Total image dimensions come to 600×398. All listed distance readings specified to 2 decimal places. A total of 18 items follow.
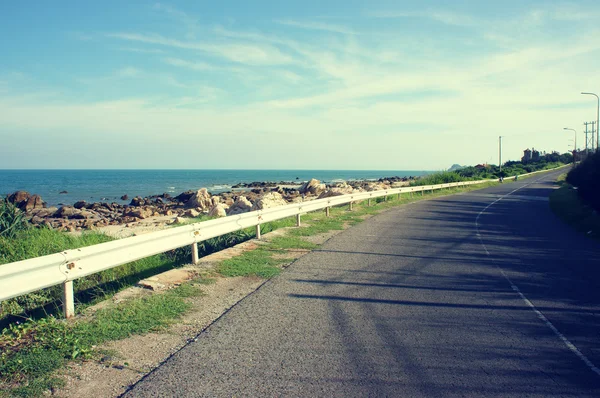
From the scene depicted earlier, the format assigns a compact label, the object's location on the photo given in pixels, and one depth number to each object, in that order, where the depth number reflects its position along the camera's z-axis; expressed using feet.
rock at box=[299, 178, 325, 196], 133.69
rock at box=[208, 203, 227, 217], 71.46
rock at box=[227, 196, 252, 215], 76.45
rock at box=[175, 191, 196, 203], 137.33
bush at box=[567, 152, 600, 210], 61.05
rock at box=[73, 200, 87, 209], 115.03
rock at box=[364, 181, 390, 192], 144.59
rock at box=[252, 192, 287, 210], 72.45
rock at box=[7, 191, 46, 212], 106.87
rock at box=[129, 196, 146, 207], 129.22
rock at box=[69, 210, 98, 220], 92.94
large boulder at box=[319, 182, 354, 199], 94.63
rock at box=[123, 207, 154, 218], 91.08
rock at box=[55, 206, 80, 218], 94.85
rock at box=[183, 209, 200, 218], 83.46
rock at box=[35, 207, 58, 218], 96.58
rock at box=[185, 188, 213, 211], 105.22
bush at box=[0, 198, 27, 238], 30.32
